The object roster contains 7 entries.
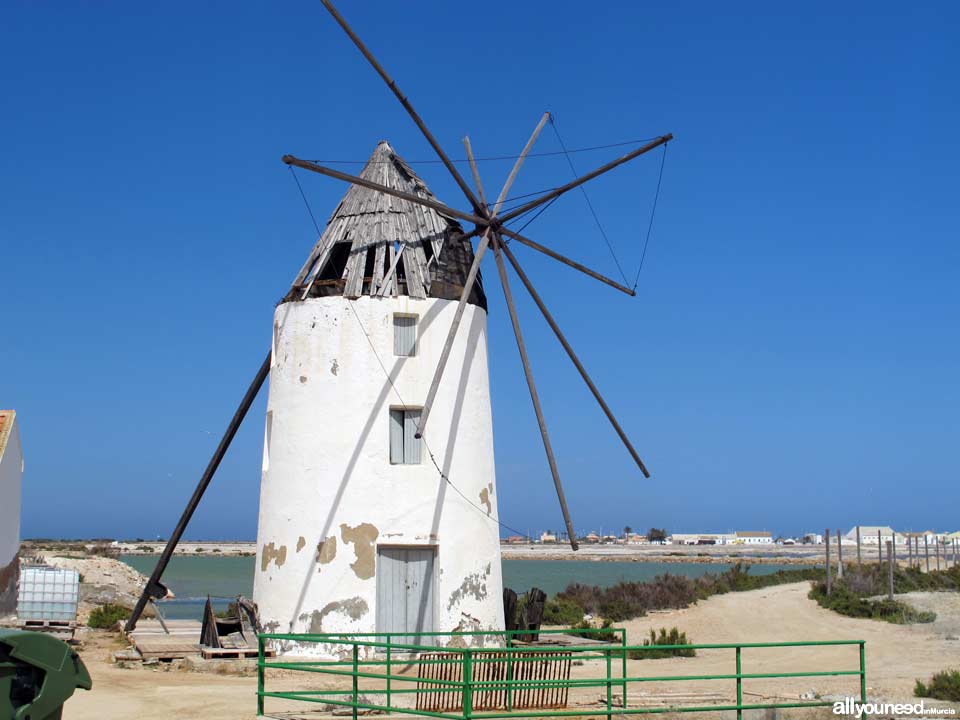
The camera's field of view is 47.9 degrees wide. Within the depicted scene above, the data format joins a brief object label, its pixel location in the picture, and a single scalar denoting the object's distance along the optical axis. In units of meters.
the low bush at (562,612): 24.19
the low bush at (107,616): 21.86
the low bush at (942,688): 13.59
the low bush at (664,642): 18.83
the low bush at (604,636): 19.02
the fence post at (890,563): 26.73
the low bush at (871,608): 24.41
